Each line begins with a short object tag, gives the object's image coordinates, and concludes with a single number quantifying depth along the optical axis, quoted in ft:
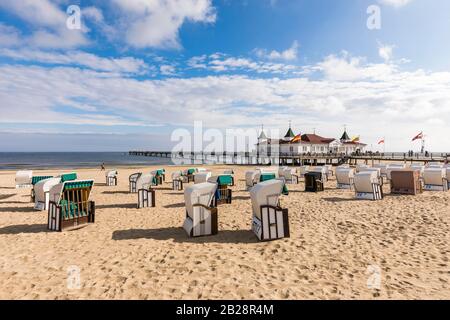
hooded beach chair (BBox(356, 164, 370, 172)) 65.17
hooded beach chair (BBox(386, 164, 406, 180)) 58.93
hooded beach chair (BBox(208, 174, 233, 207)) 39.29
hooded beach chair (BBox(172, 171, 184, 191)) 55.26
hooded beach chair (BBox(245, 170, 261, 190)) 51.08
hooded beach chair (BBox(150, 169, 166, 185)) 63.19
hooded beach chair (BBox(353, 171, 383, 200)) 39.47
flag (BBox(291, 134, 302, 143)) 149.59
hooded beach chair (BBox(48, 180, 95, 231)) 26.78
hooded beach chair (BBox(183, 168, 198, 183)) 67.97
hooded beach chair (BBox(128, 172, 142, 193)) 51.28
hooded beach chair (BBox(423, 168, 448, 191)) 46.85
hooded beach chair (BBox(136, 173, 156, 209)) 37.45
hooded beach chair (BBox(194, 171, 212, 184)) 46.92
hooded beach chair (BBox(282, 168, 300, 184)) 61.52
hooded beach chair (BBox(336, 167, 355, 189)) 52.01
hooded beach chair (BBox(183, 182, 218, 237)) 24.12
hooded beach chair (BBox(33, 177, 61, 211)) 35.60
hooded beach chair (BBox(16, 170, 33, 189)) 58.75
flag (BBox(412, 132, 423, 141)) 138.21
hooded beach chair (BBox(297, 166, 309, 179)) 73.68
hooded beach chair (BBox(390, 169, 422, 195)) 42.50
